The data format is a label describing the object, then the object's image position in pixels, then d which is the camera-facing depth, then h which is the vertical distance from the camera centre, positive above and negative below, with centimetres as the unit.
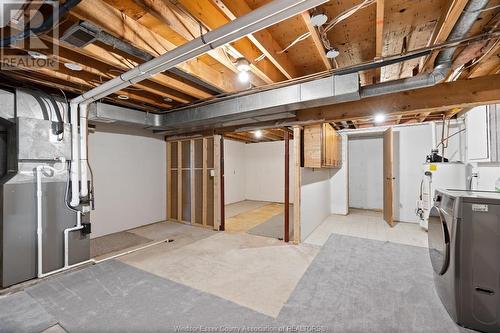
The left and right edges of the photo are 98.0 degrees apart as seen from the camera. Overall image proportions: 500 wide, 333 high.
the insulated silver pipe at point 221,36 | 116 +85
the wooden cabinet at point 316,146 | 364 +36
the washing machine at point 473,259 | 161 -71
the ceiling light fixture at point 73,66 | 215 +104
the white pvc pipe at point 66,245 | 273 -98
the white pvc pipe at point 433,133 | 473 +71
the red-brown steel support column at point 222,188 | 442 -42
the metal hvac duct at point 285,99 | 196 +87
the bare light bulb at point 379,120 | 474 +106
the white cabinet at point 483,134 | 290 +48
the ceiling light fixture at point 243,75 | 225 +95
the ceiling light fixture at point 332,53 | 204 +108
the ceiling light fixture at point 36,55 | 192 +103
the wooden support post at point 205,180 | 459 -27
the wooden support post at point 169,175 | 523 -18
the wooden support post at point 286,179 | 377 -21
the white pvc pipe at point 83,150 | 281 +24
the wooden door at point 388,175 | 444 -18
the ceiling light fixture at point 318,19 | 153 +107
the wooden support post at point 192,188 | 481 -46
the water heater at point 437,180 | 394 -25
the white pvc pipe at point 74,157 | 278 +14
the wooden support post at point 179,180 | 502 -29
